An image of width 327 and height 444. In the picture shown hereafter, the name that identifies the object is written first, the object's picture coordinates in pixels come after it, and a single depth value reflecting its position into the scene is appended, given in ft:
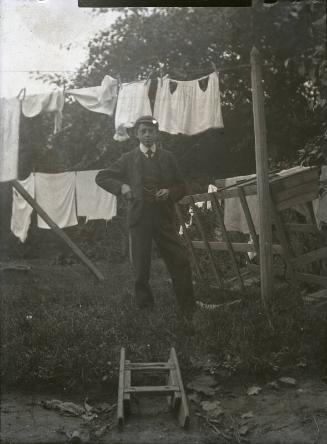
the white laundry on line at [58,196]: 13.65
